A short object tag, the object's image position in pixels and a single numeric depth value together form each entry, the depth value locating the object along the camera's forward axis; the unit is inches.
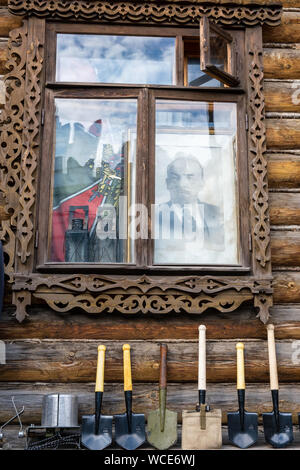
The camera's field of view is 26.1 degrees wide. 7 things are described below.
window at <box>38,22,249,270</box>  166.7
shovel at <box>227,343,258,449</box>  145.5
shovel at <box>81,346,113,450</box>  143.9
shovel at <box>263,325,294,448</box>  146.2
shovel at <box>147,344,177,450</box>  145.9
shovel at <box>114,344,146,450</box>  145.3
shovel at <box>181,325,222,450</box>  143.4
